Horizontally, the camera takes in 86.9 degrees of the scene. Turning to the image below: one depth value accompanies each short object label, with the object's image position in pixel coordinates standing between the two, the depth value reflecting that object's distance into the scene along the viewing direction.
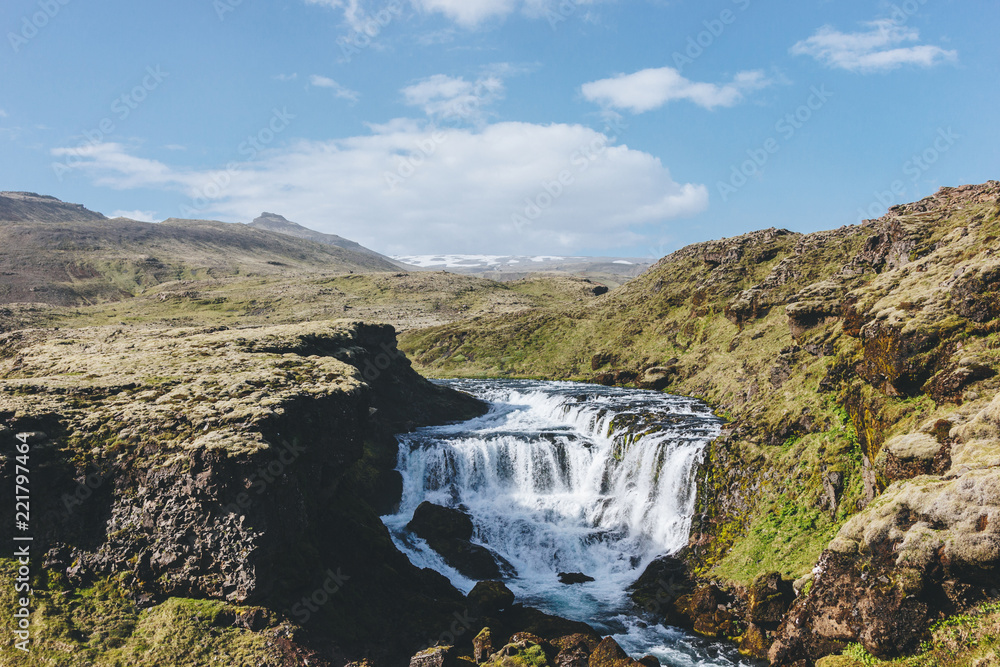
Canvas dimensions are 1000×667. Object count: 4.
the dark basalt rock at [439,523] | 35.19
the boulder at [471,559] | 32.53
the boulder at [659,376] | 65.62
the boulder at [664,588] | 26.86
